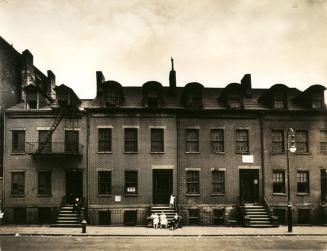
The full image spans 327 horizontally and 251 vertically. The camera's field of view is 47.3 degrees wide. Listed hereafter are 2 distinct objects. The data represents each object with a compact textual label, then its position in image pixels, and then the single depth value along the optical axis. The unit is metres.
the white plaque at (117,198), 26.50
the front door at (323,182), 27.89
